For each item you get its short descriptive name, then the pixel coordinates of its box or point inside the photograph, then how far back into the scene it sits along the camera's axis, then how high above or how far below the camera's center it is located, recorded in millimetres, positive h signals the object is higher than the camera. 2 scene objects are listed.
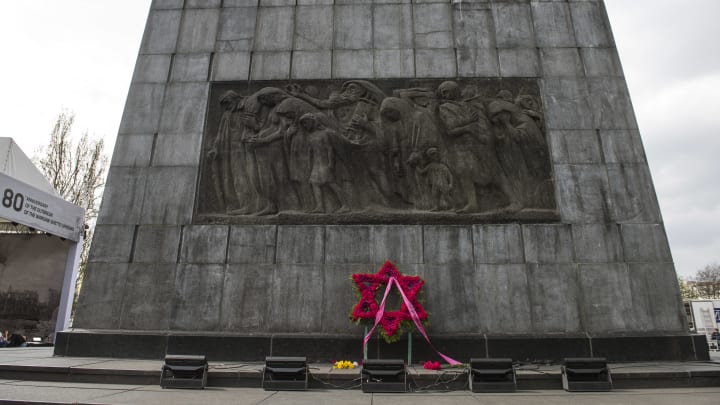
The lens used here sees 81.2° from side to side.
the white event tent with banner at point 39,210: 12969 +3549
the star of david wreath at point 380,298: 8391 +371
